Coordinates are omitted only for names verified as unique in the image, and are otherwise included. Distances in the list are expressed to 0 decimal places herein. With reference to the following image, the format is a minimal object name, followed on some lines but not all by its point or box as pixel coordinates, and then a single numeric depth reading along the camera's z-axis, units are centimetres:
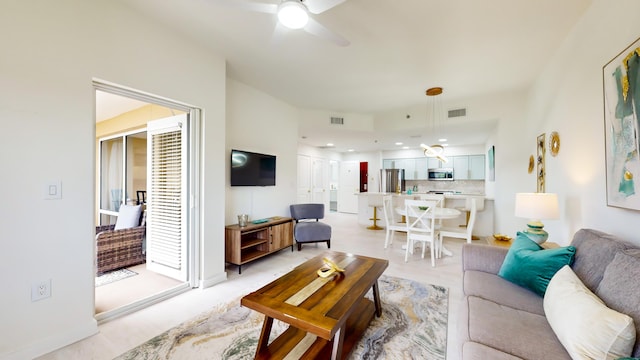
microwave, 786
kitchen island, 539
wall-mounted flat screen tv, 363
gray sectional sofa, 112
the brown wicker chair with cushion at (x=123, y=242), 319
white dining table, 384
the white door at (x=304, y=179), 762
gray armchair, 432
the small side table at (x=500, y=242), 281
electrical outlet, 174
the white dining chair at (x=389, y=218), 432
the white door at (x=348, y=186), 928
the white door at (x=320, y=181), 836
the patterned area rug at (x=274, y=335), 176
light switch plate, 178
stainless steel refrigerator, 826
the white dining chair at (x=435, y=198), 513
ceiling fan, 165
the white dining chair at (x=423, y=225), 370
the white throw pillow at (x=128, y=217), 372
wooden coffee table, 142
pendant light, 407
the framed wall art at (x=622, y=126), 147
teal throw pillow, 165
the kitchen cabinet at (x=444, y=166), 755
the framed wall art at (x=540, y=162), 312
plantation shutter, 292
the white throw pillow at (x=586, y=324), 95
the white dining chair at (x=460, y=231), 364
